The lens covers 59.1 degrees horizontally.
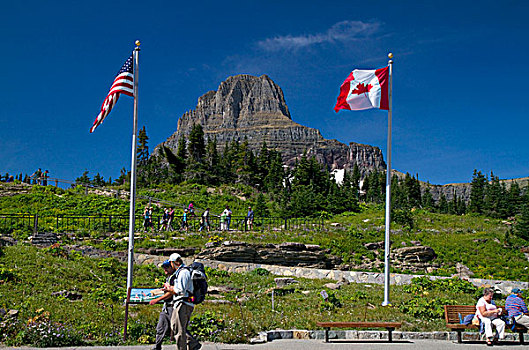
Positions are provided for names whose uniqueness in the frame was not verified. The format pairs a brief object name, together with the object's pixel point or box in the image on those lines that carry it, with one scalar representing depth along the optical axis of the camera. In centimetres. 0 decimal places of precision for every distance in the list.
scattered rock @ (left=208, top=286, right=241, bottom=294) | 1476
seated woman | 982
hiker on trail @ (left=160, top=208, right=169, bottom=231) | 2836
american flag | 1284
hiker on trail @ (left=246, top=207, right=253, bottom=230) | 2955
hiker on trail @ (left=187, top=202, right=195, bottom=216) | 3153
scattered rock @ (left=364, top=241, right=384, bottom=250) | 2595
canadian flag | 1388
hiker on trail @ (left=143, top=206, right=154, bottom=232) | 2756
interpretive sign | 847
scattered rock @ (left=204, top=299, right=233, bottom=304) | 1236
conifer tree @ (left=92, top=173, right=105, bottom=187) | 7250
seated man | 1022
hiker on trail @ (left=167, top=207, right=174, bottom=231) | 2786
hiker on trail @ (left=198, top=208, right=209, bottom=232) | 2811
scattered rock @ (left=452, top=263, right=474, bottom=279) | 2195
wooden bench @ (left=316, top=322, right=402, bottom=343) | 963
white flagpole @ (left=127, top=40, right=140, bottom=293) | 1208
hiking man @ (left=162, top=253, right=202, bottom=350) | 746
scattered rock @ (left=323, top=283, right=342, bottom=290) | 1648
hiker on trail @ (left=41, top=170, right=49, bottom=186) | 4316
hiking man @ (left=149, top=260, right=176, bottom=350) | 771
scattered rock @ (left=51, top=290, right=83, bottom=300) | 1198
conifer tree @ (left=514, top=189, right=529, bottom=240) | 3262
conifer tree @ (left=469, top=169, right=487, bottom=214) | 6775
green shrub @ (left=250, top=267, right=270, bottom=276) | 1992
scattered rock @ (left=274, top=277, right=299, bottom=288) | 1661
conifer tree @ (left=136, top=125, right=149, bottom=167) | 6831
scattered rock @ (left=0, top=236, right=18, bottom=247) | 1869
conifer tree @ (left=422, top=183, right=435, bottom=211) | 8439
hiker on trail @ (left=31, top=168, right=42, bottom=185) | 4381
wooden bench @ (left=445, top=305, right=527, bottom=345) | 998
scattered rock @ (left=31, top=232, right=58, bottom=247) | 2116
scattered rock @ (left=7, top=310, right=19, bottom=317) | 936
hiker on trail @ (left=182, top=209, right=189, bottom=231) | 2869
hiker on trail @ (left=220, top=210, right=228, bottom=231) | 2838
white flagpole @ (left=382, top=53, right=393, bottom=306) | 1331
